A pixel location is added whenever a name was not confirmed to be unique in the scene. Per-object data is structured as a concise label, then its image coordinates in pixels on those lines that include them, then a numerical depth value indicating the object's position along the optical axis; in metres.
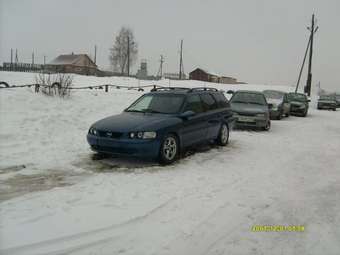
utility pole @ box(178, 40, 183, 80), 68.68
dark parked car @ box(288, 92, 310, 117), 23.02
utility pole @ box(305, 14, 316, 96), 40.09
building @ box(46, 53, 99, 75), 78.06
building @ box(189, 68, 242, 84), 83.86
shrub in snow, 14.30
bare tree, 80.00
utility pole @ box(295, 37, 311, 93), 40.69
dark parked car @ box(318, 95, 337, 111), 32.09
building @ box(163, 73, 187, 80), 80.75
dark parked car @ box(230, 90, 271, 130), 13.82
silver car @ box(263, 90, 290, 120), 18.95
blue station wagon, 7.40
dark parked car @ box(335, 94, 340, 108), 36.78
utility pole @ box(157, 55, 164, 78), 84.24
